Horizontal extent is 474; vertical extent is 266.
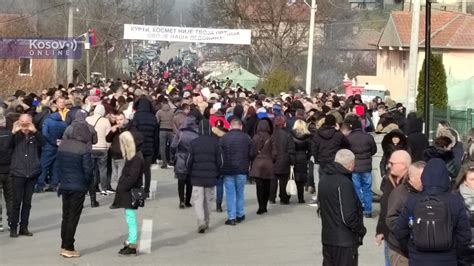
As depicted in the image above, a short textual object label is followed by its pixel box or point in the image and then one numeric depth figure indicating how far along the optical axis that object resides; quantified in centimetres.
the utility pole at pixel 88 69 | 5233
